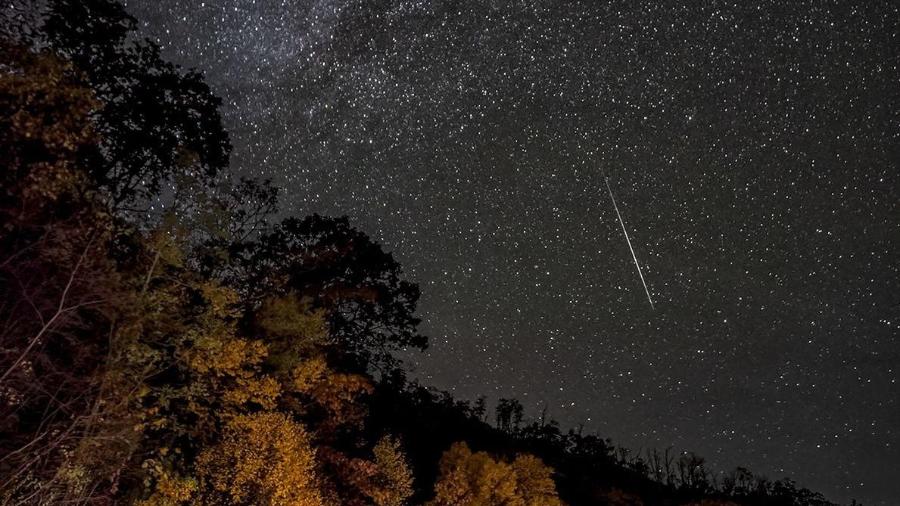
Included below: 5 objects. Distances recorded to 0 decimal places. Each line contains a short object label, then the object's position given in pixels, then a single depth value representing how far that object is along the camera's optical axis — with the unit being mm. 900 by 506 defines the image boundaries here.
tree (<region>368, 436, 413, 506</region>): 25262
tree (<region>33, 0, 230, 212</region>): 14156
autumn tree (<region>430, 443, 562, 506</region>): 28438
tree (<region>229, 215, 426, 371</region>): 25125
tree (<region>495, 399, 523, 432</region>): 83312
